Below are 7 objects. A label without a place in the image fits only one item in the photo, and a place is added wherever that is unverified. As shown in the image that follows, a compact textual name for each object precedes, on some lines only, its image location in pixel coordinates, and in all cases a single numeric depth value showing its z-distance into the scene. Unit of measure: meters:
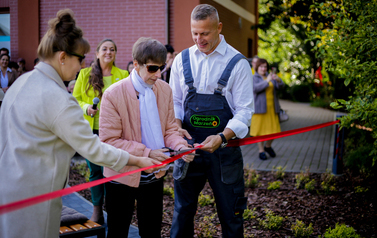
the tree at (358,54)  4.27
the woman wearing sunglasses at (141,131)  3.00
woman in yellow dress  9.04
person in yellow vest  5.01
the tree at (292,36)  7.67
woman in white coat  2.16
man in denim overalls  3.34
